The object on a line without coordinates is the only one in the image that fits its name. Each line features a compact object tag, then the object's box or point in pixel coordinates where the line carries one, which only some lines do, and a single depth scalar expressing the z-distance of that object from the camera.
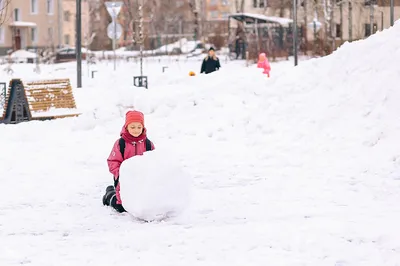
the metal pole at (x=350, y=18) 45.46
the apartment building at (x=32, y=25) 63.53
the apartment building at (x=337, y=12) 52.06
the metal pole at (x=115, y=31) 25.09
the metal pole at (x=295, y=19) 21.61
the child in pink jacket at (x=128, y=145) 7.48
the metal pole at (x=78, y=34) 19.25
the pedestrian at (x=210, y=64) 21.23
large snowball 6.86
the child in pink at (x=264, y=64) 20.44
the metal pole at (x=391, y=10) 28.34
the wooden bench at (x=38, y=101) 14.70
